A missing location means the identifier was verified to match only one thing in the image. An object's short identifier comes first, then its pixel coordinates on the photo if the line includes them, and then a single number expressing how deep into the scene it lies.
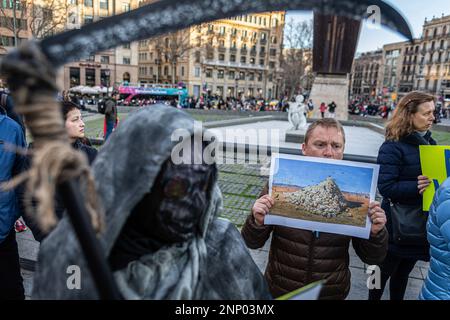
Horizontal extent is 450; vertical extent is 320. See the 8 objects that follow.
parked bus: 41.53
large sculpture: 22.17
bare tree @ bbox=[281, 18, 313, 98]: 49.43
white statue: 14.59
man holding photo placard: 1.96
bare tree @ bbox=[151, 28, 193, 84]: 45.47
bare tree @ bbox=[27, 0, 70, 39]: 17.90
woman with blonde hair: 2.72
